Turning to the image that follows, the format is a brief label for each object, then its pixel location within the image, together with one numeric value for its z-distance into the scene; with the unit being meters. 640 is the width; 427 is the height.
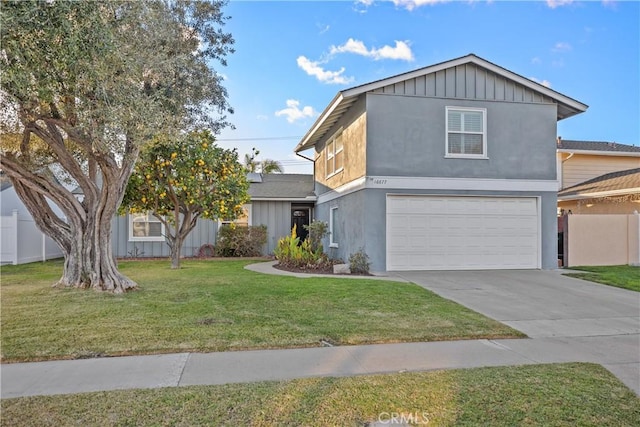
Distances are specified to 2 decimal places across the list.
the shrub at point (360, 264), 11.74
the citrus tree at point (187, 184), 11.92
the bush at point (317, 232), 14.72
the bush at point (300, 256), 13.17
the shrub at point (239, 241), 17.55
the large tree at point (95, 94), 4.91
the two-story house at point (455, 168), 12.03
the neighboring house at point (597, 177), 16.00
